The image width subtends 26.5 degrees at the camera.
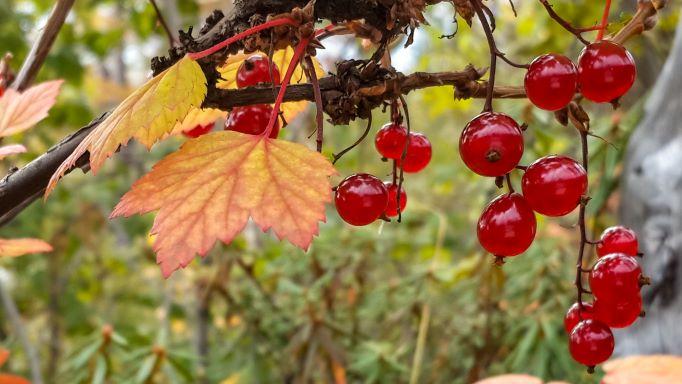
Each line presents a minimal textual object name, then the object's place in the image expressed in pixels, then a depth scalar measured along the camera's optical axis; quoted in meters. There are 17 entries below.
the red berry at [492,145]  0.23
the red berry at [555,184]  0.23
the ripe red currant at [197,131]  0.26
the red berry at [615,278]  0.24
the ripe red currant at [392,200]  0.26
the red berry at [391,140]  0.26
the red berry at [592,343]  0.25
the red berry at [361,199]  0.24
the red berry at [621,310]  0.25
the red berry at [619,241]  0.26
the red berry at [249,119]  0.25
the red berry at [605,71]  0.23
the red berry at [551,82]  0.23
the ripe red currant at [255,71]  0.26
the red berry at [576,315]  0.25
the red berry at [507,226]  0.24
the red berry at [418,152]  0.26
